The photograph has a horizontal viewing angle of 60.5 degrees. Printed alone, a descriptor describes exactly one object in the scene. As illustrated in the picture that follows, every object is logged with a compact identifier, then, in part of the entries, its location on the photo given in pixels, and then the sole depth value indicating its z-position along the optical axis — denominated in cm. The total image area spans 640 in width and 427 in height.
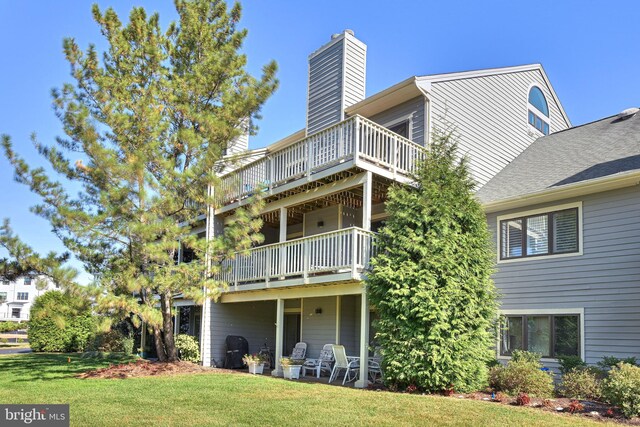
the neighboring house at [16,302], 7519
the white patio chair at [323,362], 1420
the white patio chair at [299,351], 1560
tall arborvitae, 1048
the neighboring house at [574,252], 1085
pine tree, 1326
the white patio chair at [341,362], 1228
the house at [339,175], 1288
